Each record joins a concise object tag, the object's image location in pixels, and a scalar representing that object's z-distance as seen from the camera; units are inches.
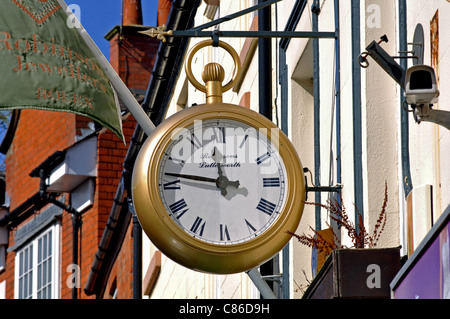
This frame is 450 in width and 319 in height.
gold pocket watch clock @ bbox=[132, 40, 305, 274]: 322.7
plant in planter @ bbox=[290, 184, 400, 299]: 301.9
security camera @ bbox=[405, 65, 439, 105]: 266.8
